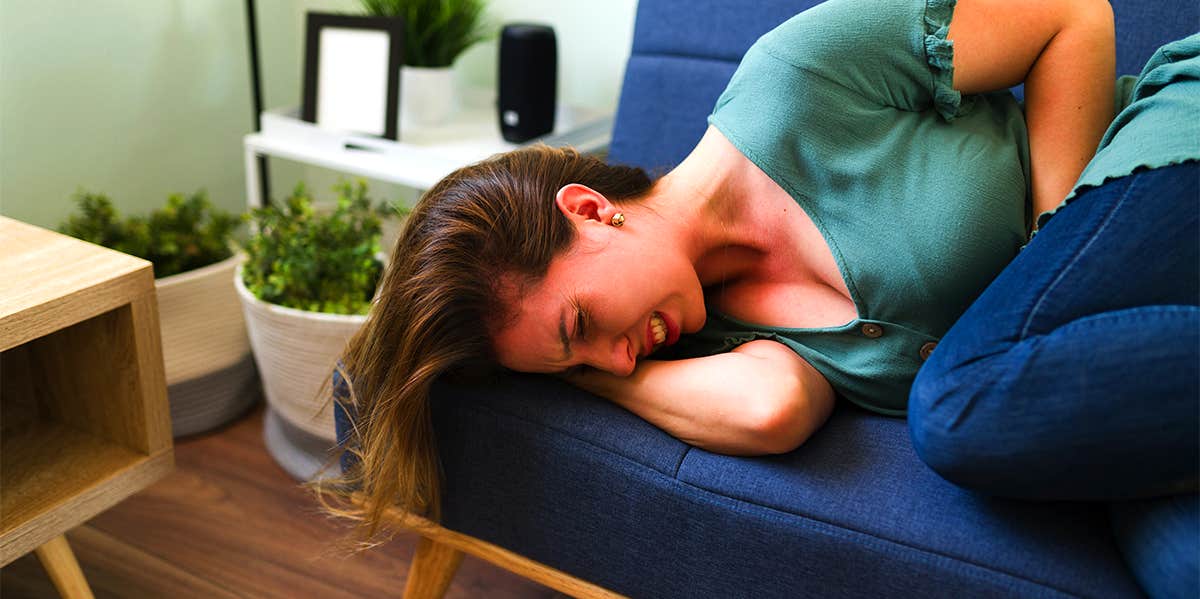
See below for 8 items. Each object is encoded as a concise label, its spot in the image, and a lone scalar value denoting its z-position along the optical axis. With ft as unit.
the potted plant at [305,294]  5.11
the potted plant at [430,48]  6.18
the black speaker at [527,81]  5.75
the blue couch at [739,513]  2.86
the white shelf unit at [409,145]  5.66
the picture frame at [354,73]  5.95
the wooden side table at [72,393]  3.66
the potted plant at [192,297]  5.63
